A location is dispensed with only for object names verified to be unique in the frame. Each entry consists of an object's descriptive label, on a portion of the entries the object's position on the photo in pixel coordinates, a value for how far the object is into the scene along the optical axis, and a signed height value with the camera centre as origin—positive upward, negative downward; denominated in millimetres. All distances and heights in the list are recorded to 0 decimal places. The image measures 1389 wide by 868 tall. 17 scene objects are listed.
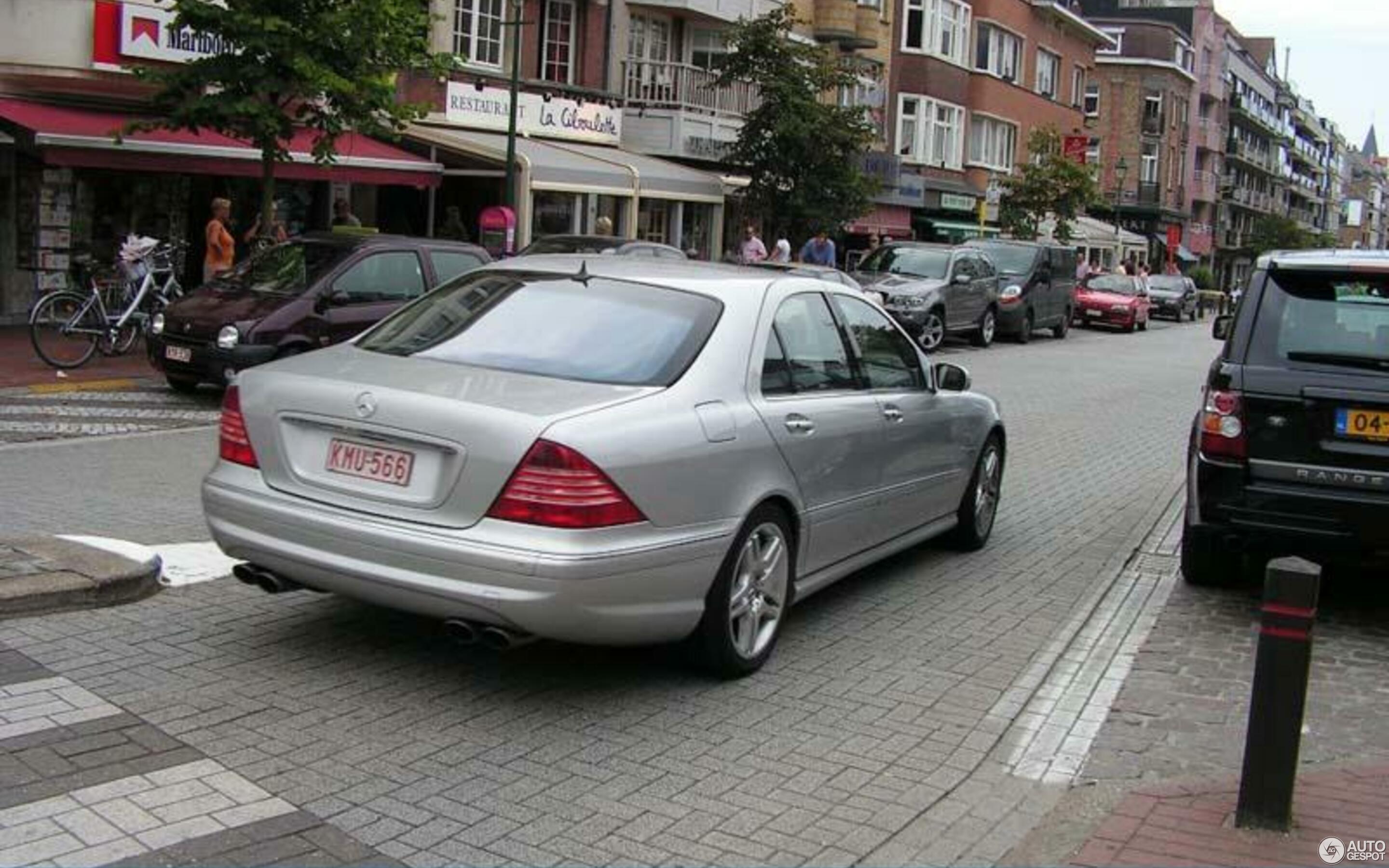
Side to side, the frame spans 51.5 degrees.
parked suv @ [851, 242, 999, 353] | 23422 +77
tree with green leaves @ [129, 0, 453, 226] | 15336 +2035
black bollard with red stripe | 4309 -1150
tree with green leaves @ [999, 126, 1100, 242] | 42188 +3171
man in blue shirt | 26094 +620
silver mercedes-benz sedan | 4863 -687
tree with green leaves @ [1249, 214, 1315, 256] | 93250 +5029
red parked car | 36000 -29
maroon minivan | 12562 -422
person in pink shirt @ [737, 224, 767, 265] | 25125 +549
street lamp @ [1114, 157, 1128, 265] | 58750 +4117
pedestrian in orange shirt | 17141 +70
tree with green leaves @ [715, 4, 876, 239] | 27438 +2795
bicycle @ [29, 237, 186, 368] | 14273 -715
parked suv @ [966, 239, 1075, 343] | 27547 +244
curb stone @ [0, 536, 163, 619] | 5855 -1407
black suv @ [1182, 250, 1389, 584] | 6648 -499
